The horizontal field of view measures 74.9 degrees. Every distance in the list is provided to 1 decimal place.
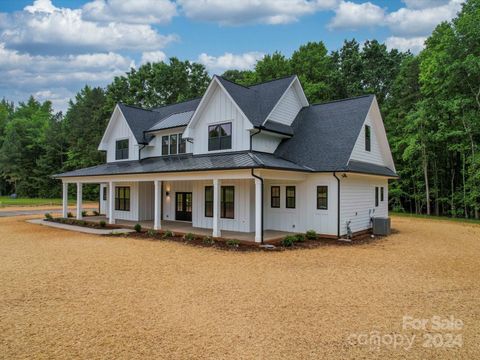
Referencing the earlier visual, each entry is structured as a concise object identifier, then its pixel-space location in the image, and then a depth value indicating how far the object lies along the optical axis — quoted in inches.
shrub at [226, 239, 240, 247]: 493.4
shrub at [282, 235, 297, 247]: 491.8
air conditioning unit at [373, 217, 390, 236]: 631.2
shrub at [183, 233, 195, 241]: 548.1
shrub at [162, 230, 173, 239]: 582.9
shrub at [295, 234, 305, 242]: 519.5
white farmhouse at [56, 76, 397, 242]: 555.8
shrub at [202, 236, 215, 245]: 514.9
